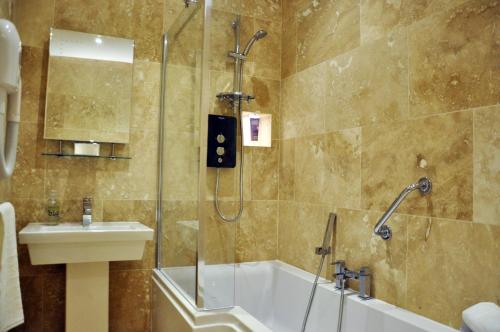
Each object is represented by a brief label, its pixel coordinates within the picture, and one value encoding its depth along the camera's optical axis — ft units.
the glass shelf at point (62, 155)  7.18
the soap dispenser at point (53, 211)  7.01
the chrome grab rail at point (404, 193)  5.25
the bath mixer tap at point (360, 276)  6.08
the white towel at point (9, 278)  4.47
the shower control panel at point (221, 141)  5.23
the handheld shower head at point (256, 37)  7.34
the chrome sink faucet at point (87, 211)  7.01
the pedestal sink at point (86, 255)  6.17
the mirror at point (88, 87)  7.20
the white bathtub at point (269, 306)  4.96
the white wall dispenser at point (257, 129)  8.46
